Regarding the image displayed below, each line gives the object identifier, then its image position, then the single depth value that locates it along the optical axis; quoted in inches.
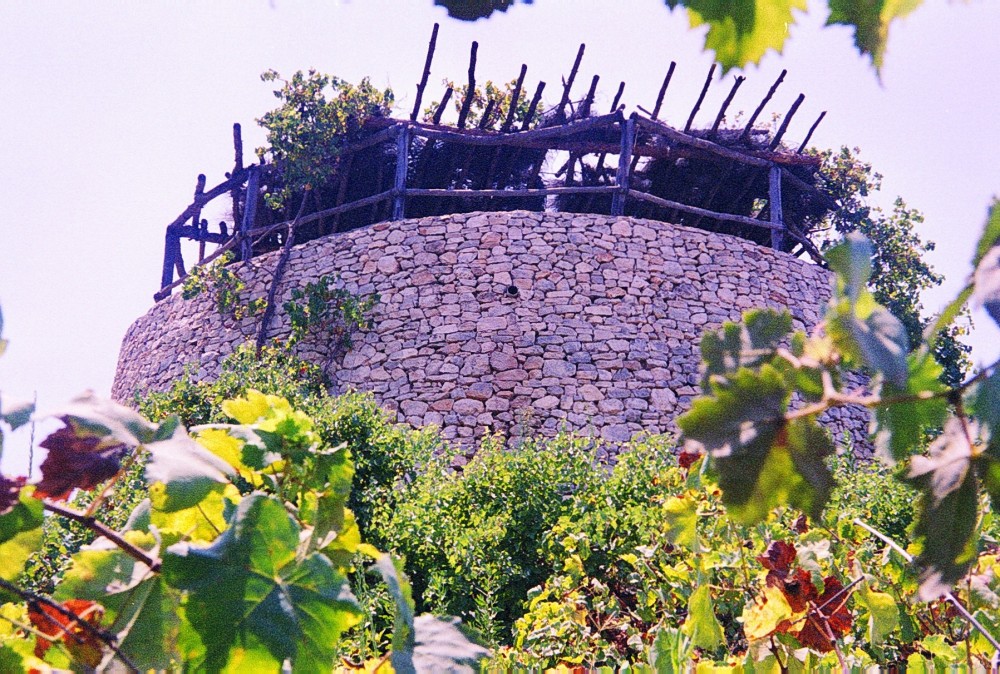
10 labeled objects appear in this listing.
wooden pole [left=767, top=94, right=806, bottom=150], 442.0
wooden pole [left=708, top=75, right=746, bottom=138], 424.9
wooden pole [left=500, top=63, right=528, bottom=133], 403.5
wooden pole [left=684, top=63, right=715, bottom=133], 399.5
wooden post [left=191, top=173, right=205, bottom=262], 506.6
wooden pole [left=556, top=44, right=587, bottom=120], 396.5
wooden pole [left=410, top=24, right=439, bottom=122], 377.1
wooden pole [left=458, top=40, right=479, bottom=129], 399.9
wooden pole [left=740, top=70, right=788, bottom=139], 412.5
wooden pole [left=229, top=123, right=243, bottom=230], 468.1
